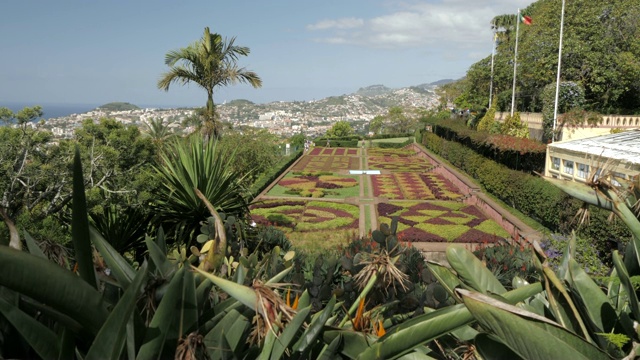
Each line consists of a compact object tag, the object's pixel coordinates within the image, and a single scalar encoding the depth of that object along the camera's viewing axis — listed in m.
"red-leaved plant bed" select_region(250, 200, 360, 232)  15.77
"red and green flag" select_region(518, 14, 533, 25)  26.37
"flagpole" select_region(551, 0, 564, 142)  20.48
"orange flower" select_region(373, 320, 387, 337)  1.51
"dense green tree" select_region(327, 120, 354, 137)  64.62
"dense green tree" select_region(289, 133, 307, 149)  50.27
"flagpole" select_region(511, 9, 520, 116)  27.12
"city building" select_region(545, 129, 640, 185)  12.20
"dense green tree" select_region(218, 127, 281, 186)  23.01
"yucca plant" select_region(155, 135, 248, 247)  5.61
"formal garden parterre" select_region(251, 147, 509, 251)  14.71
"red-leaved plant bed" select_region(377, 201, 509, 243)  14.25
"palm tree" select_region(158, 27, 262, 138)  13.82
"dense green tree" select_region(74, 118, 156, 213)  6.78
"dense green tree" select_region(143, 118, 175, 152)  25.09
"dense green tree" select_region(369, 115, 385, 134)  65.96
